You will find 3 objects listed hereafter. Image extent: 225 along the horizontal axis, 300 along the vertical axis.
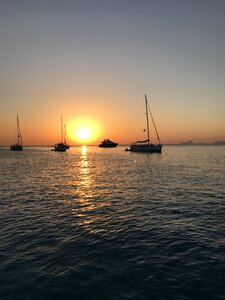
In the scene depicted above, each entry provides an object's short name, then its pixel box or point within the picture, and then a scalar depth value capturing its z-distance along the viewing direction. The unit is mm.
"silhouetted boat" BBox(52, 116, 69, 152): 167075
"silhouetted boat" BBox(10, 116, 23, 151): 180212
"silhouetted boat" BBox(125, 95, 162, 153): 103712
